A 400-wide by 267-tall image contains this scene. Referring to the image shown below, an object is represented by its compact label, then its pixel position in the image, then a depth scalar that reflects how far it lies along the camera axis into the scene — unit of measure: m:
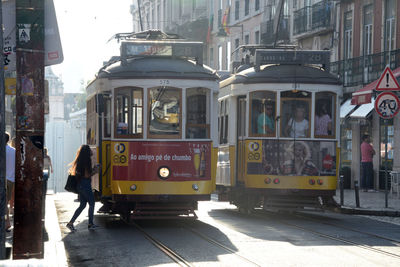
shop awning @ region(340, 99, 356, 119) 32.44
